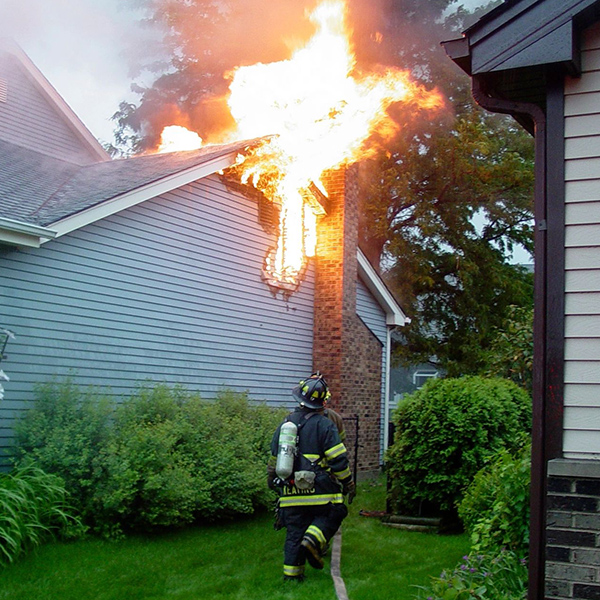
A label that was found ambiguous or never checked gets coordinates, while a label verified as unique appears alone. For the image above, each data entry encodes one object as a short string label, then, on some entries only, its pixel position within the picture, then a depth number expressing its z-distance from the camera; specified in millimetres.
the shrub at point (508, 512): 6410
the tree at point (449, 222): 24188
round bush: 10070
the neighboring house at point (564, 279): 4516
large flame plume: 14180
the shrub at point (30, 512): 7148
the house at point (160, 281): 10023
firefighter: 7180
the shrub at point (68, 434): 8680
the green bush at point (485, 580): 5434
